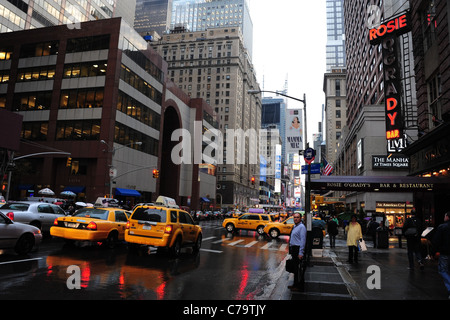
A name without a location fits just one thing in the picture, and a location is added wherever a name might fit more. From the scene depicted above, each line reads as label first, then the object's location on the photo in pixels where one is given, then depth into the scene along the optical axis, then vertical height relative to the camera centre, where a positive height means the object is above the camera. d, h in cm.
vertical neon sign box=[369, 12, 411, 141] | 1848 +848
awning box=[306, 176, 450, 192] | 1570 +110
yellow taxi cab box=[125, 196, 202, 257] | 1114 -111
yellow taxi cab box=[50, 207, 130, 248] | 1178 -121
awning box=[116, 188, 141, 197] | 4212 +41
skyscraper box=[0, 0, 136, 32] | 5991 +3883
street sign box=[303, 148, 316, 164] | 1159 +171
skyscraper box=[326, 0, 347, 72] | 16662 +9716
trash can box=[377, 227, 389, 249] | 1838 -197
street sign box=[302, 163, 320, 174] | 1155 +123
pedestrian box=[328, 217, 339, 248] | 1839 -151
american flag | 3847 +399
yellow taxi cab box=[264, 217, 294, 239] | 2300 -200
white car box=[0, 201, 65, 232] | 1321 -88
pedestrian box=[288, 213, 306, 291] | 744 -107
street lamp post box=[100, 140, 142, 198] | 3411 +223
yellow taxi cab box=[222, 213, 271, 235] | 2480 -176
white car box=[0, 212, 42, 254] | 953 -138
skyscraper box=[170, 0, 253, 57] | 17250 +10146
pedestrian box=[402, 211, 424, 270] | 1090 -116
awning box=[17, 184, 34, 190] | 4218 +68
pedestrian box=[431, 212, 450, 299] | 675 -86
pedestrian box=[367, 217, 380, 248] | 1922 -160
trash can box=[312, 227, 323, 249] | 1395 -157
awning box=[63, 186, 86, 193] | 4034 +62
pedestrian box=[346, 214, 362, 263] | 1235 -128
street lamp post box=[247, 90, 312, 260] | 1024 -64
